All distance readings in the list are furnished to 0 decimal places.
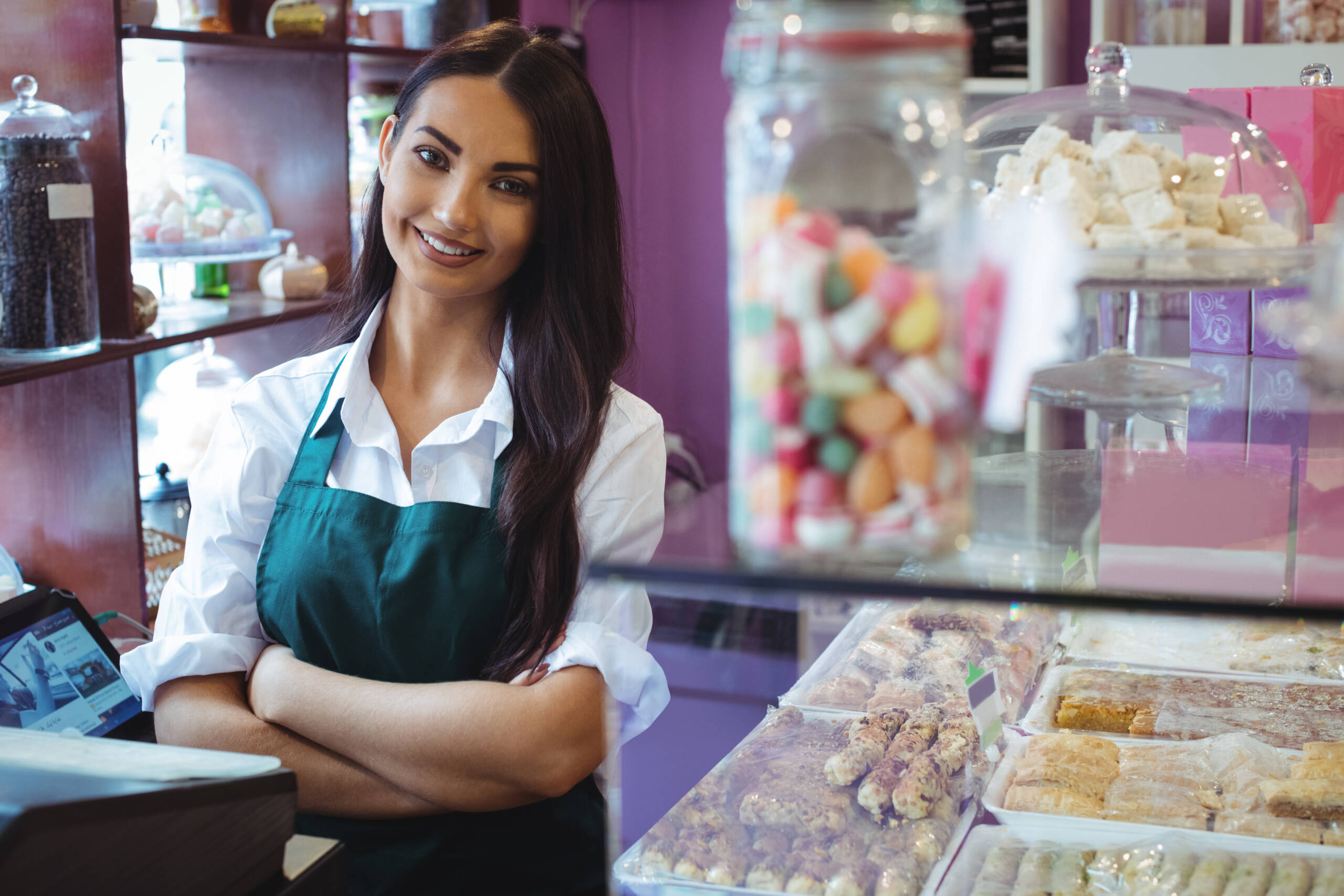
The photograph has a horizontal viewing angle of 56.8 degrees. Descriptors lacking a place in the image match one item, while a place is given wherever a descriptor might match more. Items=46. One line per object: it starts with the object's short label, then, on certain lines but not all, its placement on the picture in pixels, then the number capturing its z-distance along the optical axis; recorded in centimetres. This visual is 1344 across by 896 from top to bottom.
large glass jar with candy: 59
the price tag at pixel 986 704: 125
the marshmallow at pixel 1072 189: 82
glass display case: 104
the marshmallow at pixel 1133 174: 84
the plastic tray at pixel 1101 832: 105
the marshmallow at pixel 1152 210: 82
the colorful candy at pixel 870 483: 59
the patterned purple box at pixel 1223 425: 94
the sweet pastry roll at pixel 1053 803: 112
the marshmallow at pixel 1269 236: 86
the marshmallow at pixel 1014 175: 87
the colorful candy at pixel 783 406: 60
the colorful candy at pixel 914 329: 59
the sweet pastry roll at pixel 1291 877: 99
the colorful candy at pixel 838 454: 59
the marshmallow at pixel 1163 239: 81
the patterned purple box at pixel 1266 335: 128
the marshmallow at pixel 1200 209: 85
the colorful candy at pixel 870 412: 59
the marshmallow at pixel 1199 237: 83
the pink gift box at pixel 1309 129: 135
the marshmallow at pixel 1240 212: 86
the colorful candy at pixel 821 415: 59
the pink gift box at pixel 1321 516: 65
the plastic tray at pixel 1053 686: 131
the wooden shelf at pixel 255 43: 197
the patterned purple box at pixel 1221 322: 141
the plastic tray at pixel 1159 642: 143
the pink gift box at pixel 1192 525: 68
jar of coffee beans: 166
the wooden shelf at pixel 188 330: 163
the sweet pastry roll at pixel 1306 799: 108
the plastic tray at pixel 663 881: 104
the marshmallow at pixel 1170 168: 86
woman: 139
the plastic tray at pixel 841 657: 120
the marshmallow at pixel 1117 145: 86
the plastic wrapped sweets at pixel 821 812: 105
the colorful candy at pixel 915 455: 59
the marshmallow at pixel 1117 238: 81
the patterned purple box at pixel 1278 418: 92
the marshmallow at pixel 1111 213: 82
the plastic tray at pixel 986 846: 104
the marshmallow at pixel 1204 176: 88
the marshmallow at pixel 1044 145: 88
